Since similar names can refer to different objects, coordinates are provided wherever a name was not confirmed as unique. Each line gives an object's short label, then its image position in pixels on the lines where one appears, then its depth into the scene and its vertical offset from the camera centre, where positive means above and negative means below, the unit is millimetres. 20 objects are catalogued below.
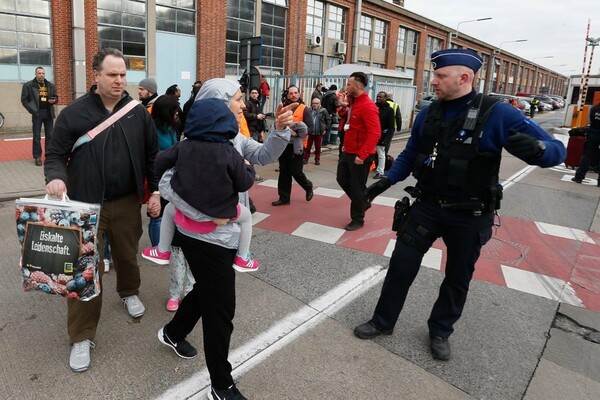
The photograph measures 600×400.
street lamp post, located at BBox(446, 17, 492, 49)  40972 +7192
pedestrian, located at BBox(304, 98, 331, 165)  10422 -480
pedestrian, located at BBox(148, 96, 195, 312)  3646 -1216
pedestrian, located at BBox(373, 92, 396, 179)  9500 -304
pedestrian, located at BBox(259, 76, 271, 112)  17370 +507
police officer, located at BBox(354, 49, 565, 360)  2725 -417
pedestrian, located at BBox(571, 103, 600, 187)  9745 -435
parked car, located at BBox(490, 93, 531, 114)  32619 +1026
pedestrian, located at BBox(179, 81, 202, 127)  4734 -138
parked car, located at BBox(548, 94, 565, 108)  50344 +2232
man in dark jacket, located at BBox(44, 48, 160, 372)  2797 -443
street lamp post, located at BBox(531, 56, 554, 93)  81312 +7188
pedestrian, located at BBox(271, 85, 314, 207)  6594 -910
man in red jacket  5723 -471
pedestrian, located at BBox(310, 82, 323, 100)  13165 +443
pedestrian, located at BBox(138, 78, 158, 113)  5562 +82
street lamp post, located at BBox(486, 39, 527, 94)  52938 +5934
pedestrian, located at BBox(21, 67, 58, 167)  8852 -232
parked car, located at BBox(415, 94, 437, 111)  28412 +664
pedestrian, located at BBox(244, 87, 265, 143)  8203 -324
